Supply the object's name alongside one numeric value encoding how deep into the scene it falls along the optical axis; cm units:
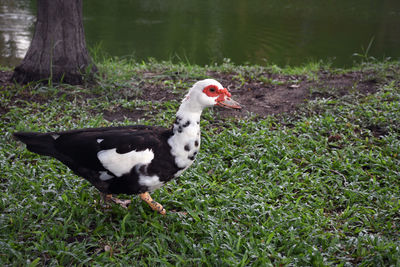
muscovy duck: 260
